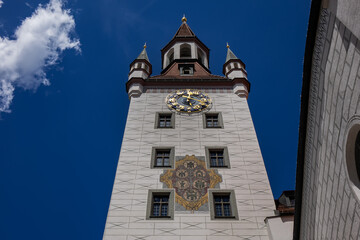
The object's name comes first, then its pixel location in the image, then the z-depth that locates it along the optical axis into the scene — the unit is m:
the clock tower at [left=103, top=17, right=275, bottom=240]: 12.78
